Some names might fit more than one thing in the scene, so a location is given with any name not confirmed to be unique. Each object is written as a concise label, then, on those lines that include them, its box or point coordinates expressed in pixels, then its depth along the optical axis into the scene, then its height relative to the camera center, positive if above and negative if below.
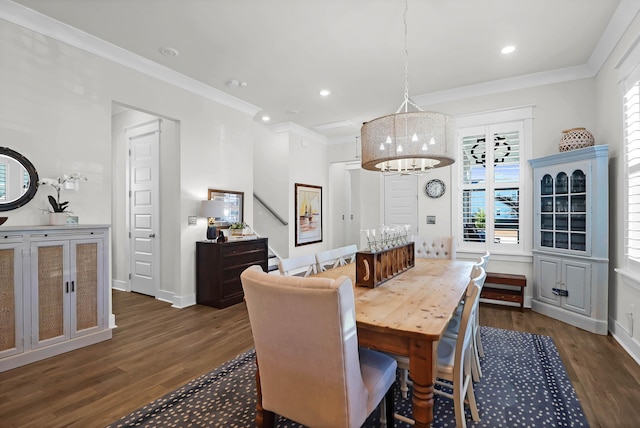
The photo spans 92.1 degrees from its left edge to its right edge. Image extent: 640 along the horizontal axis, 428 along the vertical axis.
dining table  1.41 -0.54
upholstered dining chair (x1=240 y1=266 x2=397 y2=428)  1.18 -0.57
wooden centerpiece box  2.21 -0.40
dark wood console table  4.09 -0.79
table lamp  4.10 +0.07
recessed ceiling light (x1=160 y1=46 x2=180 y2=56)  3.35 +1.78
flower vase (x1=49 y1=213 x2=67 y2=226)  2.81 -0.05
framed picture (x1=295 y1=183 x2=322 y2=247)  6.39 -0.02
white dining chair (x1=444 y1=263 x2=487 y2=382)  2.05 -0.81
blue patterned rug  1.88 -1.27
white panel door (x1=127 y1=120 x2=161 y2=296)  4.50 +0.11
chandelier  2.18 +0.55
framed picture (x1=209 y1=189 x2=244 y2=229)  4.57 +0.11
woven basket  3.48 +0.83
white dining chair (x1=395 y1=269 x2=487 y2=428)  1.60 -0.82
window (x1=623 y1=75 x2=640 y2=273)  2.71 +0.37
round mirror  2.64 +0.30
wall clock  4.71 +0.38
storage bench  3.91 -1.02
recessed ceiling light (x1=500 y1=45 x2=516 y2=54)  3.33 +1.79
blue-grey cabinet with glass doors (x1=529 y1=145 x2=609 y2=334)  3.20 -0.28
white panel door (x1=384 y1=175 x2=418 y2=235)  5.48 +0.22
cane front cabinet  2.48 -0.69
